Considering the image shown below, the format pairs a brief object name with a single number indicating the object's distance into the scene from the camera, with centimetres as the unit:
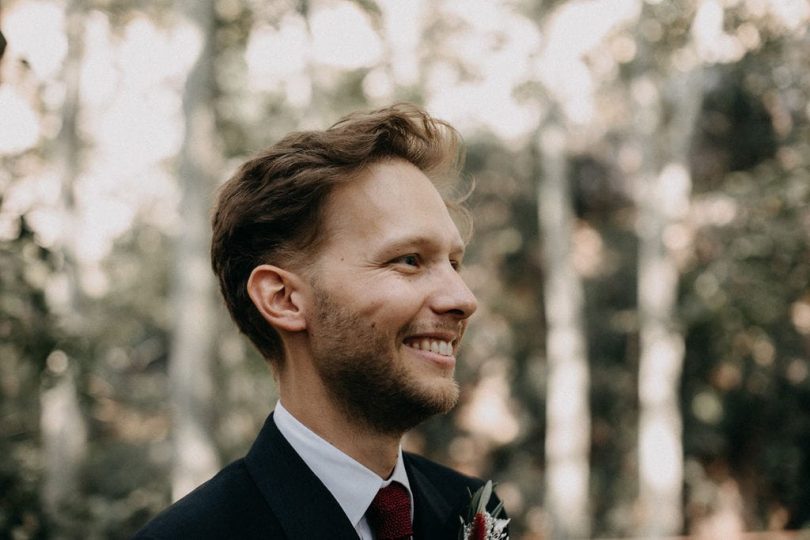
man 198
